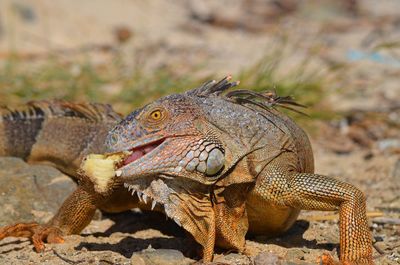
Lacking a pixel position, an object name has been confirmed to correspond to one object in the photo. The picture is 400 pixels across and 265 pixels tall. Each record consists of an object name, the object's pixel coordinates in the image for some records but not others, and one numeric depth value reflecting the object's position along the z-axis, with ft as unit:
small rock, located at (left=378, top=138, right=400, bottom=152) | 55.02
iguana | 27.81
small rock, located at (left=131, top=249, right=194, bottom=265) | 28.99
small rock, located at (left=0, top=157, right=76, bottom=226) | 36.04
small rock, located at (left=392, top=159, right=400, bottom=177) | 45.82
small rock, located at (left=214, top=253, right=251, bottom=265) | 29.19
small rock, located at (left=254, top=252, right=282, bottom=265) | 28.17
